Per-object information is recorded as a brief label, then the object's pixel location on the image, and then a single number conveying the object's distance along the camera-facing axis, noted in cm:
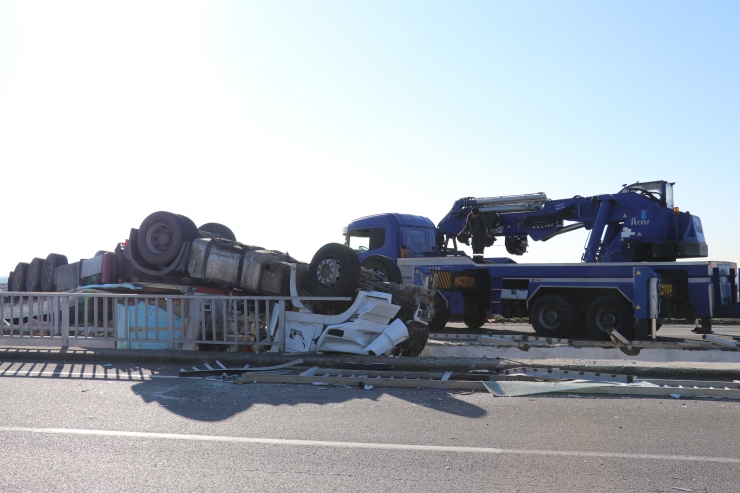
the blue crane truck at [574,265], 1326
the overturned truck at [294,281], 938
